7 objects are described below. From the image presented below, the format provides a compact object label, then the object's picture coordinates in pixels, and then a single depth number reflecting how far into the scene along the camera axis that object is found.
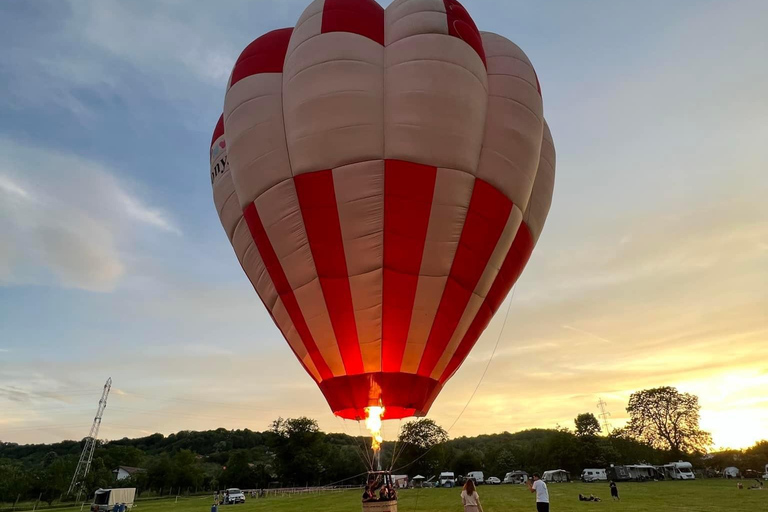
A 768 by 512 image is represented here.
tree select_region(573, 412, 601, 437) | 55.62
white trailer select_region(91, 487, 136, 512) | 23.13
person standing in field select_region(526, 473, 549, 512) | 7.47
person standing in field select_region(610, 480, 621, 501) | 18.86
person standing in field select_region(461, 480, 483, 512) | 6.63
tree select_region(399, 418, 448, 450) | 64.44
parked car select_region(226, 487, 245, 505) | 28.16
